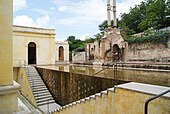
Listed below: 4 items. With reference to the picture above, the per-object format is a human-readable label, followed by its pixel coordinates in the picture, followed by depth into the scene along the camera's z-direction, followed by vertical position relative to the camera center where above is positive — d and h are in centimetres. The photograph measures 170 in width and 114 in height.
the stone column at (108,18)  1344 +446
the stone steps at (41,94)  651 -215
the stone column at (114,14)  1365 +500
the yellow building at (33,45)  1143 +140
